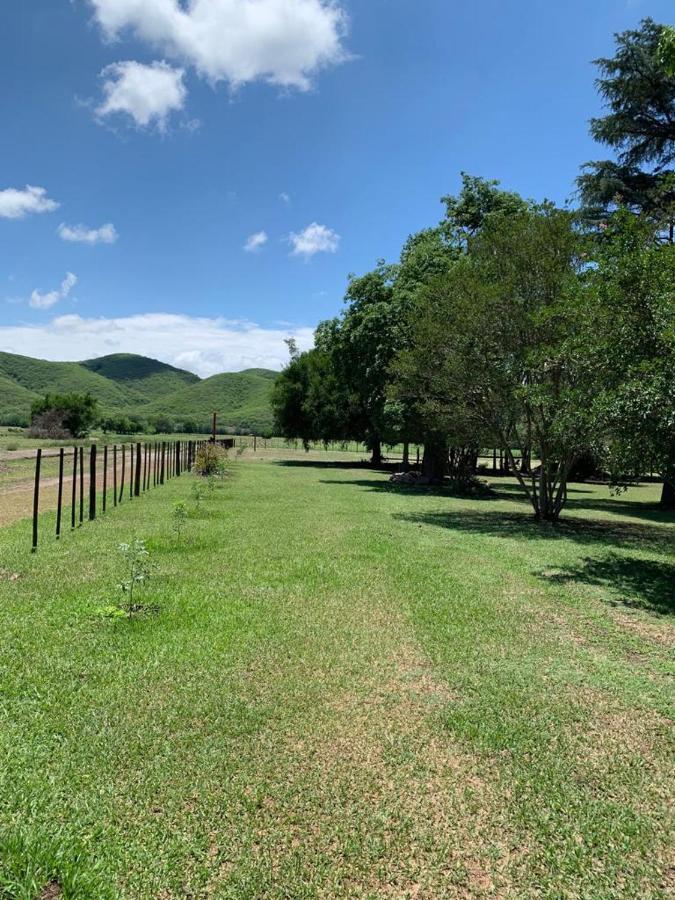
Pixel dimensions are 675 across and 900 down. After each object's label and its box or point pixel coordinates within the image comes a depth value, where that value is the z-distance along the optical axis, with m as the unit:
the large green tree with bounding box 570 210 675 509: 6.57
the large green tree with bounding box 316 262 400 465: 22.31
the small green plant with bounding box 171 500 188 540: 8.78
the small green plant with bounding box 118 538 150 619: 5.27
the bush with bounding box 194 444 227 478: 19.92
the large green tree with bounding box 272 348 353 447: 32.16
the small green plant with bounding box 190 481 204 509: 12.75
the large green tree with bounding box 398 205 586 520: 12.21
